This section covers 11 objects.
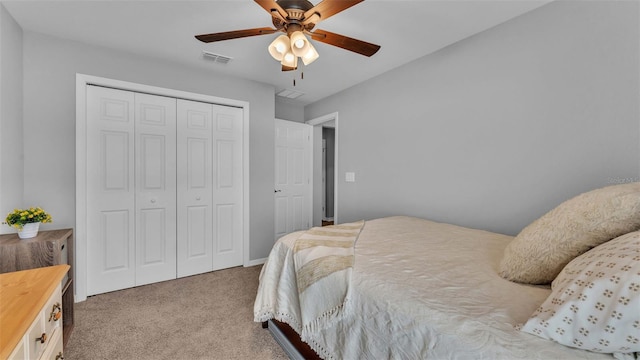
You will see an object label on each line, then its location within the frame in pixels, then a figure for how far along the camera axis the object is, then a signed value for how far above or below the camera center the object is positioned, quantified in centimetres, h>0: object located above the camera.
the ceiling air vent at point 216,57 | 256 +121
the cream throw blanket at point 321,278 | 122 -51
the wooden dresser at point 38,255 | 164 -51
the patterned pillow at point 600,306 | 59 -32
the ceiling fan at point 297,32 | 140 +89
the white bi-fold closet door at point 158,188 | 248 -12
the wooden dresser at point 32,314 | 70 -42
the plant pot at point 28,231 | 173 -37
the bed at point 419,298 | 72 -45
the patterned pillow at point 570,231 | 84 -19
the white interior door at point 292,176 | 387 +1
